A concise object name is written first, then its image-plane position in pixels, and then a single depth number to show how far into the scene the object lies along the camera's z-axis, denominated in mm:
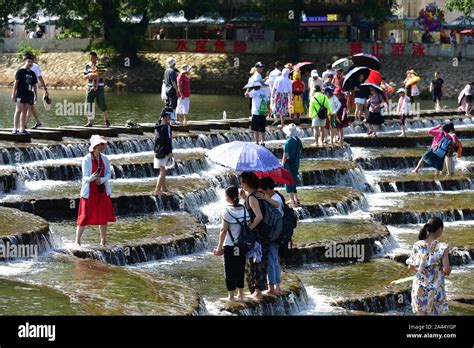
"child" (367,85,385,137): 37041
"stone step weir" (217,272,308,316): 18953
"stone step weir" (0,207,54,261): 21188
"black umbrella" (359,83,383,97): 36625
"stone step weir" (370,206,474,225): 28828
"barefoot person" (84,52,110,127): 33688
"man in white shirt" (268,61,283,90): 36969
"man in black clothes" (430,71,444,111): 50125
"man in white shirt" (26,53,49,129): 32188
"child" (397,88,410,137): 39500
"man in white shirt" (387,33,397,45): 74175
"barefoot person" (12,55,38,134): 30750
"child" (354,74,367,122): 39216
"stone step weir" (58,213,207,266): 22547
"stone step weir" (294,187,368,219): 28266
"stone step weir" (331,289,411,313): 21312
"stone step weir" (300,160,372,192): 31922
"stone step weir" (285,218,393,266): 24484
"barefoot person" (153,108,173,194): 26578
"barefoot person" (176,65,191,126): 36156
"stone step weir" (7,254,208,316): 17984
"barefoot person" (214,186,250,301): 18039
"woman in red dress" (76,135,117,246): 21344
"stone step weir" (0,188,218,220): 25781
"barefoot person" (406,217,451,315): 16891
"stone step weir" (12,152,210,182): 29219
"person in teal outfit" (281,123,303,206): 26000
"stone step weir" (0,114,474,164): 30781
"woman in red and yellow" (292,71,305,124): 39344
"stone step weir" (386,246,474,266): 25094
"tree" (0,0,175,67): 69500
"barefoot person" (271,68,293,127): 36469
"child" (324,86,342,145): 34141
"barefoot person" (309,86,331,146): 33719
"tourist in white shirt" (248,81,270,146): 33094
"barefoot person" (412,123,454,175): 33031
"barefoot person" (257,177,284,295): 18578
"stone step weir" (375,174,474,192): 32625
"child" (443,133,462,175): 33312
